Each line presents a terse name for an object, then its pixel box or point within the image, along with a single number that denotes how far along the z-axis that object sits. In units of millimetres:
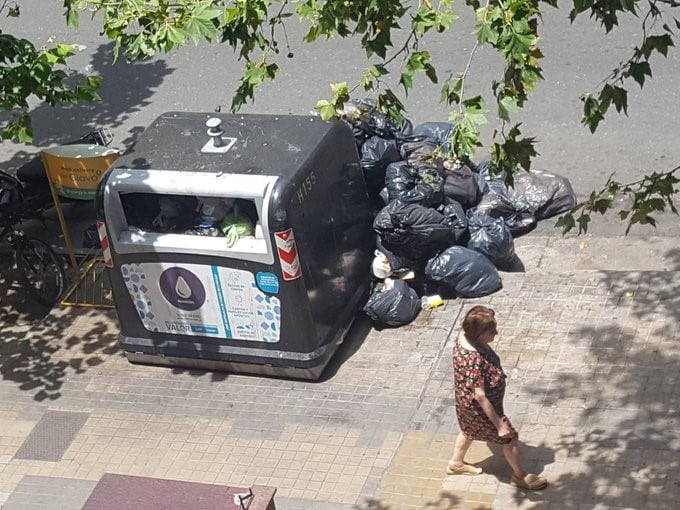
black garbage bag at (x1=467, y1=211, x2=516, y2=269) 8906
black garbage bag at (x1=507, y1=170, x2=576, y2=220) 9641
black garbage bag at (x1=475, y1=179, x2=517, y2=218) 9461
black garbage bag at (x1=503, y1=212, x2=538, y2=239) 9539
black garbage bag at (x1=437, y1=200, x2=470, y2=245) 8953
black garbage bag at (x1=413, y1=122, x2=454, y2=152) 9898
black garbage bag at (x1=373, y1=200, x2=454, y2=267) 8633
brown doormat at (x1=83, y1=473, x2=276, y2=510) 5102
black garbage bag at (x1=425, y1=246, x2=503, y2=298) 8672
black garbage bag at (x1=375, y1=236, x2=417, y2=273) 8812
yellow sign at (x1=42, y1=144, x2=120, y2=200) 9430
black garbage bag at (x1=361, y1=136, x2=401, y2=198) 9383
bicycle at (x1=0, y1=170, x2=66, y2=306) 9453
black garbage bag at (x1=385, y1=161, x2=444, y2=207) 8898
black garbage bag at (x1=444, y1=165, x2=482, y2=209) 9391
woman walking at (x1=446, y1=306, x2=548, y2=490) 6383
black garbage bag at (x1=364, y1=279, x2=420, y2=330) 8555
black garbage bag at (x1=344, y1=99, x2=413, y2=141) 9508
